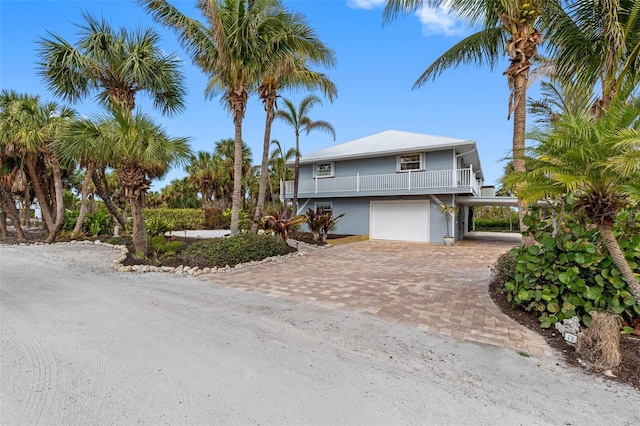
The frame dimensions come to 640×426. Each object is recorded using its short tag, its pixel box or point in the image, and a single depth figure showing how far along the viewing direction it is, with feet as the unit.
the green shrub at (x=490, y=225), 93.53
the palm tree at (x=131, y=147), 25.30
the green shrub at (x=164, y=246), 29.40
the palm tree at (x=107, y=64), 30.58
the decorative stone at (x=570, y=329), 11.56
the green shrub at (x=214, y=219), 73.32
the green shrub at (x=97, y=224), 45.50
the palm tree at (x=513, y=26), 18.75
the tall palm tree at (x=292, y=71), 30.71
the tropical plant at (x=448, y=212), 47.42
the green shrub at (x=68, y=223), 48.06
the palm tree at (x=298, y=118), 52.16
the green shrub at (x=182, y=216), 70.33
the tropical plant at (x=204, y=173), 88.89
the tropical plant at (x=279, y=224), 36.11
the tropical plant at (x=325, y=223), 45.21
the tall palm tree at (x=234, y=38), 28.02
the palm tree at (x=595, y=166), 9.95
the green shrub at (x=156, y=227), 34.55
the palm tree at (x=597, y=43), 16.60
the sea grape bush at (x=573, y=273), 11.95
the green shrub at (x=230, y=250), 26.53
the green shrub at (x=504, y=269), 16.90
